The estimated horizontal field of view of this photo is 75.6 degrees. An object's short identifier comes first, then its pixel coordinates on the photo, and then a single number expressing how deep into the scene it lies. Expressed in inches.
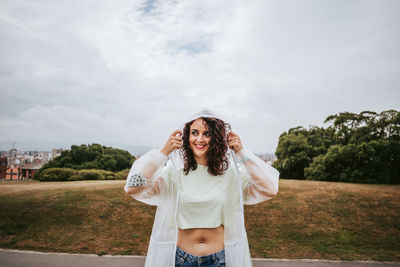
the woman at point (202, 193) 77.2
